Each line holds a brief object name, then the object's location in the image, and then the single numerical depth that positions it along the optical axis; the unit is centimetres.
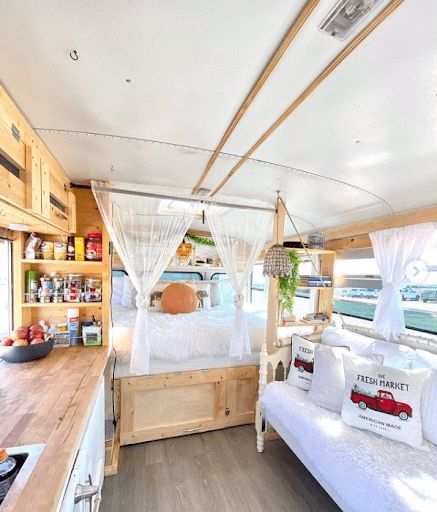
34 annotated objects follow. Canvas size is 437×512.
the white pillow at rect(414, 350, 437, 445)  150
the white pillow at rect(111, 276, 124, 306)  335
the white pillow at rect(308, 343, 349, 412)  183
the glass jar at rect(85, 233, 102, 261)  197
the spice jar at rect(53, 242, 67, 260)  189
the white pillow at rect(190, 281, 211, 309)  349
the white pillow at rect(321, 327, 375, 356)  216
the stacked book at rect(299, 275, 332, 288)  264
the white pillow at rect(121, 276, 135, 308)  324
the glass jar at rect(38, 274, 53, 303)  187
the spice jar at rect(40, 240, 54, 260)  189
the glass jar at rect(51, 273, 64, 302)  189
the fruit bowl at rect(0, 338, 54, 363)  157
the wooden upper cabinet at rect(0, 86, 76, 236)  95
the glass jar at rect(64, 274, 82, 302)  192
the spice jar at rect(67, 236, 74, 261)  195
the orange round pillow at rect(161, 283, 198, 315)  311
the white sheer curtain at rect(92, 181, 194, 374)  201
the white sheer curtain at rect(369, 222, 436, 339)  213
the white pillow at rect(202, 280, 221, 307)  372
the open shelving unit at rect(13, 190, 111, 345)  191
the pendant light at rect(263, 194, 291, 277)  204
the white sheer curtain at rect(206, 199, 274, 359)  236
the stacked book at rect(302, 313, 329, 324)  261
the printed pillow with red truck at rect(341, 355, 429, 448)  151
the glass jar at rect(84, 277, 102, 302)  198
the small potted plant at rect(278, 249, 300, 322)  239
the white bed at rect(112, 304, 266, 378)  220
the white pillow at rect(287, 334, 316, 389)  212
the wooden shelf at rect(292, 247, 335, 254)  250
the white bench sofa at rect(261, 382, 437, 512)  115
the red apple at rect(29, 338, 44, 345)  164
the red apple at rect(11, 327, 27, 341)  164
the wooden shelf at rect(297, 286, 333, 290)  259
